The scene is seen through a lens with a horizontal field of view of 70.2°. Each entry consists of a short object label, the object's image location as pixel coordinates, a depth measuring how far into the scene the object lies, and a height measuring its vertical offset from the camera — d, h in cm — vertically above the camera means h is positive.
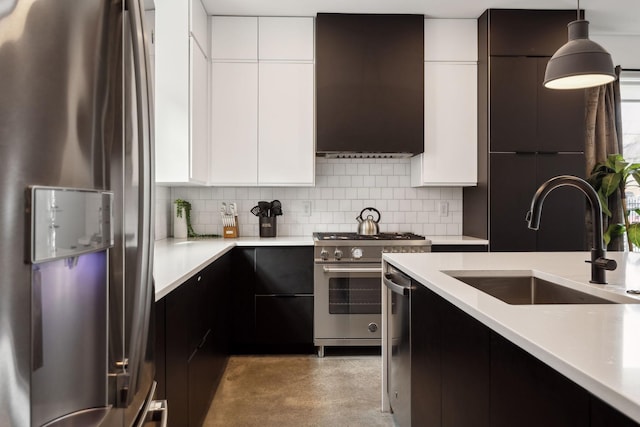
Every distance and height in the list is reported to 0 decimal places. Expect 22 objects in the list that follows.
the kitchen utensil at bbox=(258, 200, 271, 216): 373 +4
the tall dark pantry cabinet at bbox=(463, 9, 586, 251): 345 +59
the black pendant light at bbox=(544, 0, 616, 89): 187 +63
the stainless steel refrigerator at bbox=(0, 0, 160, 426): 55 +0
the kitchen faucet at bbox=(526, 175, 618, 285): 137 -1
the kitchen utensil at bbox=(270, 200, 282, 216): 374 +2
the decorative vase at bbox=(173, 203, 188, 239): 369 -12
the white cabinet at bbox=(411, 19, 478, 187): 365 +89
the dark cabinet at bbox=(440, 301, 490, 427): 112 -43
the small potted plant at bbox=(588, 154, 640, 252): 355 +19
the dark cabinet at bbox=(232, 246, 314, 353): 337 -62
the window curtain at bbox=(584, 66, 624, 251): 386 +73
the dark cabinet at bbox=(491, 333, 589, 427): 73 -33
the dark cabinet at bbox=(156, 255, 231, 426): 157 -57
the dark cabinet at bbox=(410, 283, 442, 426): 151 -53
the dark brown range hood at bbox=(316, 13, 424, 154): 355 +103
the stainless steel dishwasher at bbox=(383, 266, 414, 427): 190 -60
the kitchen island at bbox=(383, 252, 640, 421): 64 -23
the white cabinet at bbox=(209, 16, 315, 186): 358 +90
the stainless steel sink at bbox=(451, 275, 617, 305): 171 -29
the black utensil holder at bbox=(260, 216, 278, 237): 374 -12
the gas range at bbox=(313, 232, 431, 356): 337 -59
